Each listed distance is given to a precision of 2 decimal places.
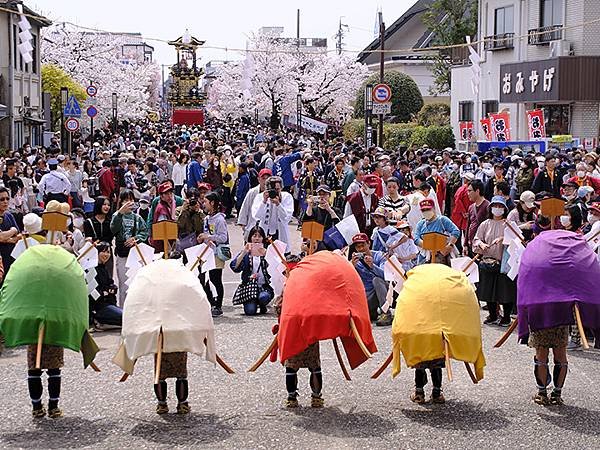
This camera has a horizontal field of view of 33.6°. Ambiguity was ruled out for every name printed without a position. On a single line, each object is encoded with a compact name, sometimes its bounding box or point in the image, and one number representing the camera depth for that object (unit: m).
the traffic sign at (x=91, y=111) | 34.00
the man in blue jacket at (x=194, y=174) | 23.17
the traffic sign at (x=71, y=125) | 29.67
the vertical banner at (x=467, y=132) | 33.56
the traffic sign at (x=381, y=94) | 28.61
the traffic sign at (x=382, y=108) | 28.84
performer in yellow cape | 7.81
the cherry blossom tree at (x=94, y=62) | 57.16
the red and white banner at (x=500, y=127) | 29.62
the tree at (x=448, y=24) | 50.03
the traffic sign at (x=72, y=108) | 29.42
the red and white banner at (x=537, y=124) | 28.44
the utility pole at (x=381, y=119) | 34.67
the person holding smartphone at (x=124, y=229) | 12.71
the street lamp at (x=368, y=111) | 31.11
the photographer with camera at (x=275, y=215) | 14.39
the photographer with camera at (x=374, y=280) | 12.40
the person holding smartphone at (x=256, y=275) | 13.16
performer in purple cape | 8.09
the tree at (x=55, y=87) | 45.81
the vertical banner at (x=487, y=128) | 30.22
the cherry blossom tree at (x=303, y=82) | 63.41
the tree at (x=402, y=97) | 50.56
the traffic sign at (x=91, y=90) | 37.19
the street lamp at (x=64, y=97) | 33.51
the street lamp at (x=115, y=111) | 55.34
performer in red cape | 7.91
